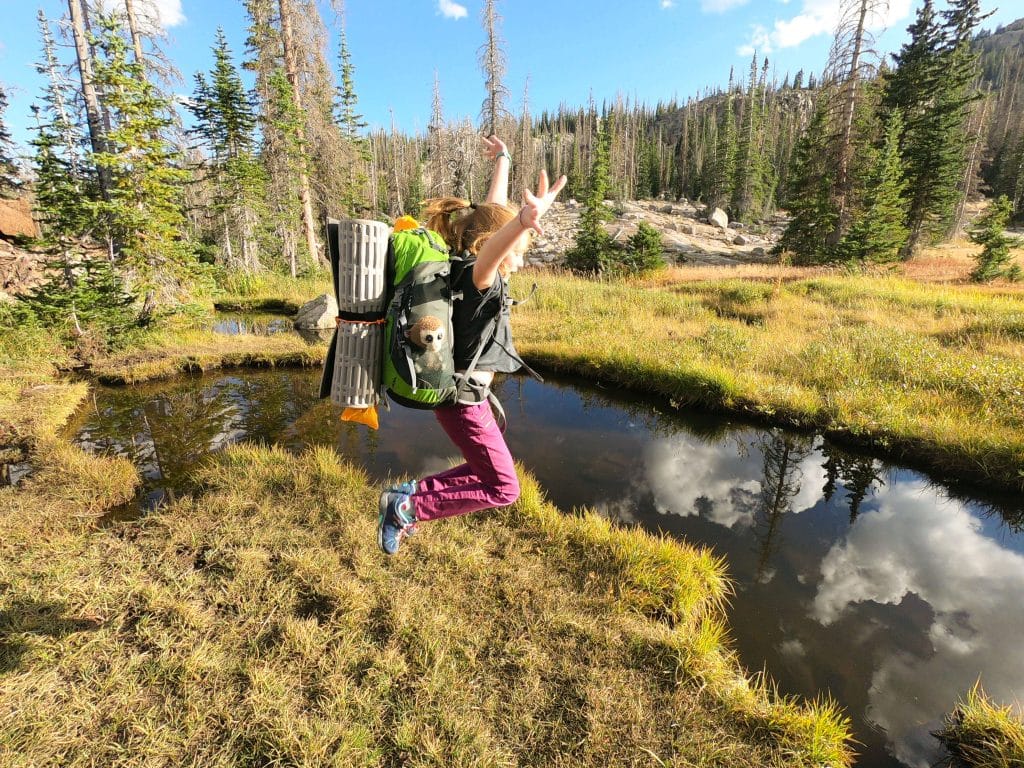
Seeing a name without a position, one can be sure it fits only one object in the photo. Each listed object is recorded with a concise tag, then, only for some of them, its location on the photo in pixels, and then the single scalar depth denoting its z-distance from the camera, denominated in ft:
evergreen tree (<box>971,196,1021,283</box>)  51.03
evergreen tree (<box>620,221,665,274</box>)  70.03
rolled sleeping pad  7.62
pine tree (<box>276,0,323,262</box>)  62.80
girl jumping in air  6.98
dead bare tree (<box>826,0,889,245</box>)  61.46
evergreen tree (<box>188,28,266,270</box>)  66.49
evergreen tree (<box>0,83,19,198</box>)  47.84
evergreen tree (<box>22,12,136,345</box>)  31.37
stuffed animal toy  7.45
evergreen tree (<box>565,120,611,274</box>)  79.36
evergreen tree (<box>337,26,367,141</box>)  118.40
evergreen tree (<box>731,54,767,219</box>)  162.81
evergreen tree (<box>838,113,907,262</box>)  64.49
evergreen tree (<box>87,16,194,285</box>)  31.76
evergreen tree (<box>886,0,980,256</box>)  78.64
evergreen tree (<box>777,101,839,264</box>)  73.20
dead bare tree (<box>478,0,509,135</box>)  69.97
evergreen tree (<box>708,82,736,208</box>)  173.52
